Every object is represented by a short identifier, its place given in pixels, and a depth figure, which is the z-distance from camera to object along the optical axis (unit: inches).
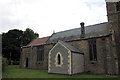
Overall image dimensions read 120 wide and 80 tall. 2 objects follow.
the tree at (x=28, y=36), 1978.3
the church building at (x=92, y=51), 636.6
